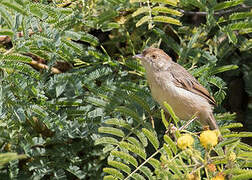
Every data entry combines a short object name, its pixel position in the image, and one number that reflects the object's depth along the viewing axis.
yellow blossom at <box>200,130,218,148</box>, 5.23
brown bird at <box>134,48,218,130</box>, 8.94
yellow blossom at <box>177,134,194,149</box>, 5.30
